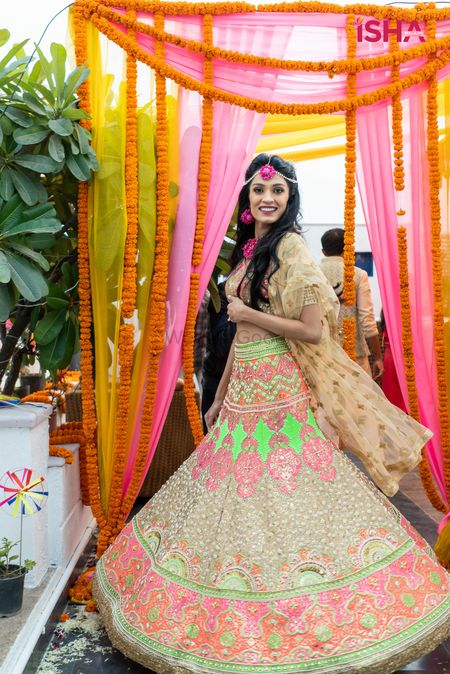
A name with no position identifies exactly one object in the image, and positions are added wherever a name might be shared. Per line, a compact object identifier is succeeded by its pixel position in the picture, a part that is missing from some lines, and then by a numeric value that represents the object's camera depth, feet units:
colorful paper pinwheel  9.71
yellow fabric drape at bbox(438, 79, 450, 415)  11.14
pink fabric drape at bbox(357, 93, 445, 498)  11.10
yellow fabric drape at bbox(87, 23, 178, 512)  10.64
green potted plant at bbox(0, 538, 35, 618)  9.27
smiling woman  8.20
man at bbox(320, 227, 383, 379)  14.08
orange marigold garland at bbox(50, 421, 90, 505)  12.32
